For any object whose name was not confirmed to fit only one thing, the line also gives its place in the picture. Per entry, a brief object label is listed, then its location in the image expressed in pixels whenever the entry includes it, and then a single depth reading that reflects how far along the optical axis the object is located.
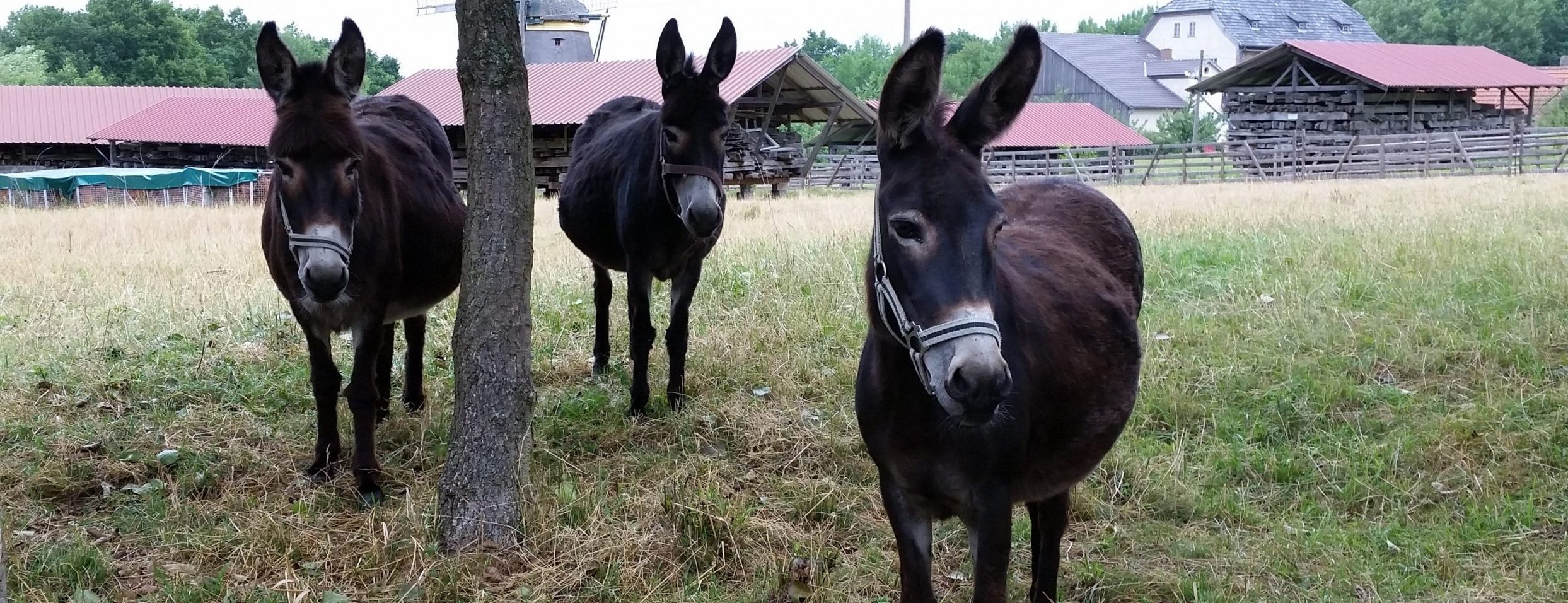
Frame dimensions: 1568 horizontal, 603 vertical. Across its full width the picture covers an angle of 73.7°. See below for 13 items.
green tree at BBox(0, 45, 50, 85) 55.81
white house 70.12
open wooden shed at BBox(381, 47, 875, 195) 27.27
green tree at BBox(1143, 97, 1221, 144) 51.66
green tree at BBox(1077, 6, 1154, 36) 100.88
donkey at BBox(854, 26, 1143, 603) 2.57
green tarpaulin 28.17
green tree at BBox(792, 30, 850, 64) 95.75
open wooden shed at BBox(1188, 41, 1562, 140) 31.77
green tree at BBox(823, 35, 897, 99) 65.75
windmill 47.44
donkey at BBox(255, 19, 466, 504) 4.15
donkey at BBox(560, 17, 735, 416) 5.67
